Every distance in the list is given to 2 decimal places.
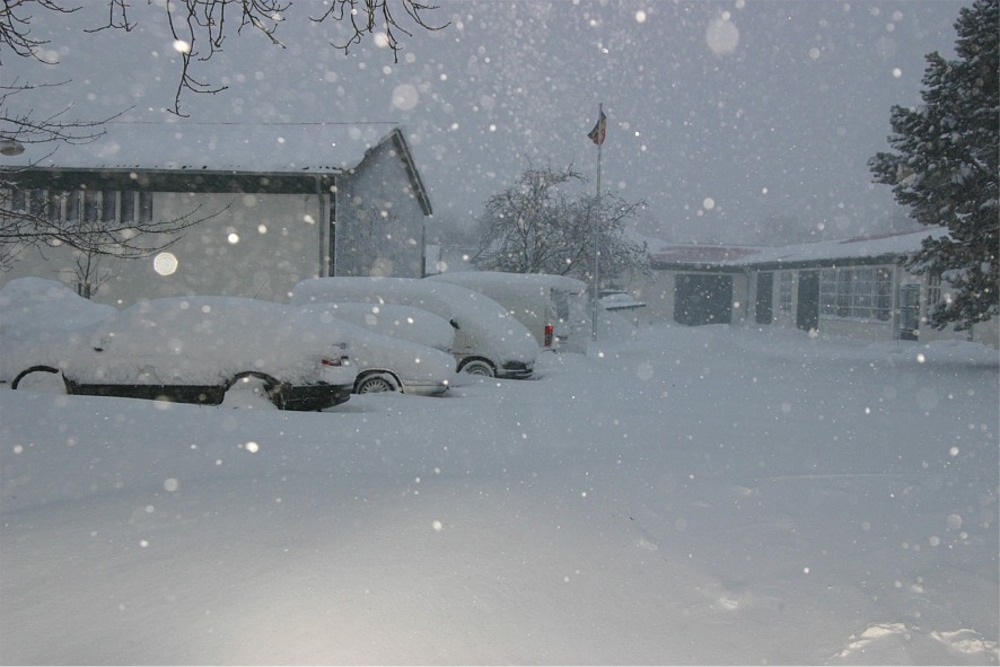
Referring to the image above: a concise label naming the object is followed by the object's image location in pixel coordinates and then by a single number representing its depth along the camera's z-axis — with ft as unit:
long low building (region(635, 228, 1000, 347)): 80.69
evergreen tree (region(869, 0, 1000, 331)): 50.19
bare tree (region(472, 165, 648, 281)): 100.83
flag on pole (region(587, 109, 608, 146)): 84.21
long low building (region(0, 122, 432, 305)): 60.13
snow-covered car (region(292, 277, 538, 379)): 40.37
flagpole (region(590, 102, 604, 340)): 78.33
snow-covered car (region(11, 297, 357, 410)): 27.45
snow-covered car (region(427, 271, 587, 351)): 48.75
